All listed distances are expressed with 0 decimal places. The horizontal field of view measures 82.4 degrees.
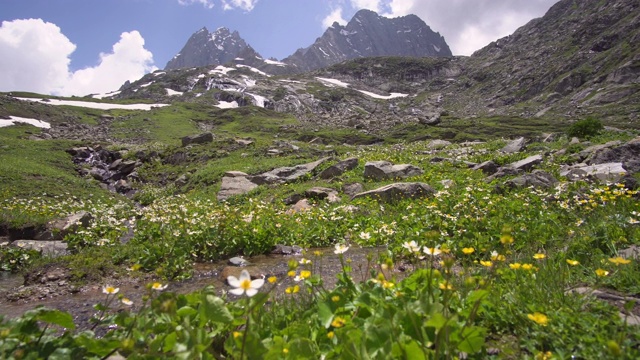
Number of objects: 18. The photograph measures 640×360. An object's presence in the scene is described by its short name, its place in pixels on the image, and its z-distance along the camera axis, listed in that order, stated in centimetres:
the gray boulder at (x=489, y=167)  1544
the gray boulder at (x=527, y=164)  1396
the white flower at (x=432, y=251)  257
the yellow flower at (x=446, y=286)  196
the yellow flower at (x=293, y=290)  266
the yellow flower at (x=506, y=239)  200
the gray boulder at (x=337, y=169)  1825
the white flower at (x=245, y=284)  188
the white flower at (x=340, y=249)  288
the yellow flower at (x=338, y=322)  209
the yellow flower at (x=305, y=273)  255
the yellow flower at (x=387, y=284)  247
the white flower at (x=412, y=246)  295
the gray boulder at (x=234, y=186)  1753
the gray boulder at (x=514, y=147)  1922
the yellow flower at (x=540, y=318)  196
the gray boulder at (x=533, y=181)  1056
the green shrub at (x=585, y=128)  2359
